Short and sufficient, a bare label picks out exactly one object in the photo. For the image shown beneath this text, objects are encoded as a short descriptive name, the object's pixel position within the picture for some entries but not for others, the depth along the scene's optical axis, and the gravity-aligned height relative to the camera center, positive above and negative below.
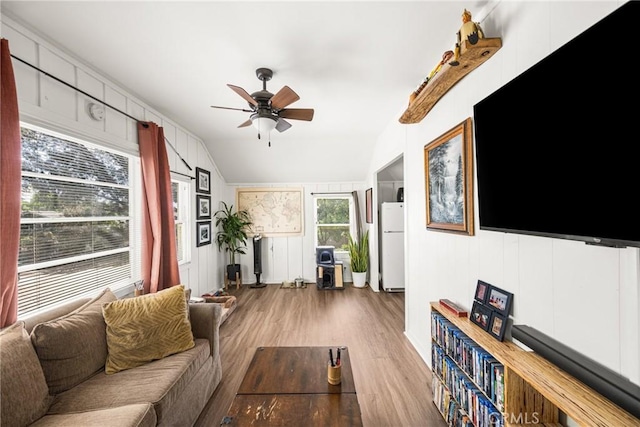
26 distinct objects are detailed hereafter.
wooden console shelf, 0.86 -0.68
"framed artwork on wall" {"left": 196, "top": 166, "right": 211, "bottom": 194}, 4.19 +0.62
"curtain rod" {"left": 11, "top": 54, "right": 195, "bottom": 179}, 1.71 +1.03
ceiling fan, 2.17 +0.97
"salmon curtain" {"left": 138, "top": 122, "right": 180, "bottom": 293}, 2.74 +0.11
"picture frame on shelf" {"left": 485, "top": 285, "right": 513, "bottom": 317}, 1.44 -0.51
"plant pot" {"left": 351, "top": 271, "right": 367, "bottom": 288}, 5.05 -1.24
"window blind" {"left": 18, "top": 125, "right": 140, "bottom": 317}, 1.85 +0.00
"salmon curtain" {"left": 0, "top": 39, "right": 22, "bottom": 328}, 1.47 +0.20
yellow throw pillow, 1.70 -0.75
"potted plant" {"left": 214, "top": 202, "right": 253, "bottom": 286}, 4.97 -0.28
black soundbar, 0.85 -0.60
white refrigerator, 4.77 -0.59
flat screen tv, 0.77 +0.26
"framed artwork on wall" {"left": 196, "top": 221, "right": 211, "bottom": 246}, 4.15 -0.25
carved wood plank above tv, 1.47 +0.92
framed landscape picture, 1.78 +0.25
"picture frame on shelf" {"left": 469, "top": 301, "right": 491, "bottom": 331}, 1.54 -0.63
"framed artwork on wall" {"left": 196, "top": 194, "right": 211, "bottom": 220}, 4.18 +0.19
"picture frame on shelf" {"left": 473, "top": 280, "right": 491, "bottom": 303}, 1.60 -0.49
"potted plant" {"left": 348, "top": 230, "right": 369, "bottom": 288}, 5.06 -0.92
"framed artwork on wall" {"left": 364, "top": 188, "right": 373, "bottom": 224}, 4.90 +0.21
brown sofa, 1.25 -0.94
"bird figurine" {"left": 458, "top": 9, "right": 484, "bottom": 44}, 1.45 +1.01
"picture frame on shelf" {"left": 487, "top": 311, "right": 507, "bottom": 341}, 1.42 -0.63
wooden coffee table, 1.25 -0.96
